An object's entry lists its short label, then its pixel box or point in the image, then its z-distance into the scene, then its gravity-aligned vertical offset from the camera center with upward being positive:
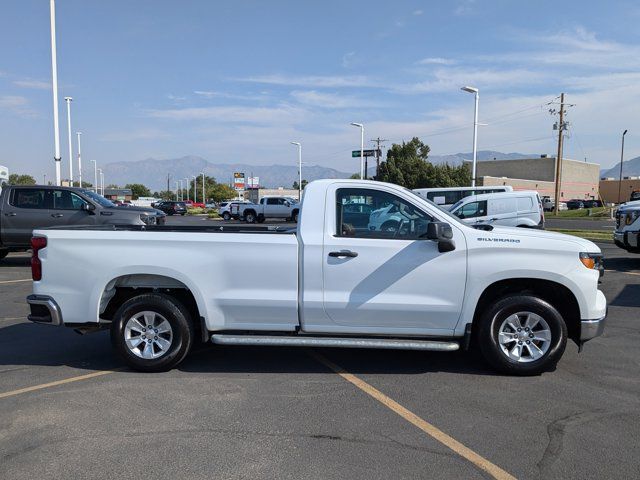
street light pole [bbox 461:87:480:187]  32.22 +5.12
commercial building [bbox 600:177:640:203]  95.68 +2.34
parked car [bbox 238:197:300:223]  39.47 -1.01
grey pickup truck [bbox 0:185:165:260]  13.29 -0.49
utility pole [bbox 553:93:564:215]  49.46 +5.49
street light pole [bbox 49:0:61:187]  21.77 +4.52
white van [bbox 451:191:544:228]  17.78 -0.34
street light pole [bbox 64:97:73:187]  36.19 +5.20
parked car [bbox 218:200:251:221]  42.18 -1.34
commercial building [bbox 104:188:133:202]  111.93 -0.13
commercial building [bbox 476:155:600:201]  89.56 +4.67
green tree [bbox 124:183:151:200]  165.88 +0.89
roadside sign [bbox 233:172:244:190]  63.86 +1.81
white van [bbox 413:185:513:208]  24.47 +0.25
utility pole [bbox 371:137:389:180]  59.34 +5.17
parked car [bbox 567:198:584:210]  70.12 -0.60
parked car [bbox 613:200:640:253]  12.16 -0.63
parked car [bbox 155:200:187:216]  57.88 -1.58
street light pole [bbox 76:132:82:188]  56.37 +2.88
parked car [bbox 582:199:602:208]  70.47 -0.39
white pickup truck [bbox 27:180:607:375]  5.20 -0.86
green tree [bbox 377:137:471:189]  55.75 +2.91
